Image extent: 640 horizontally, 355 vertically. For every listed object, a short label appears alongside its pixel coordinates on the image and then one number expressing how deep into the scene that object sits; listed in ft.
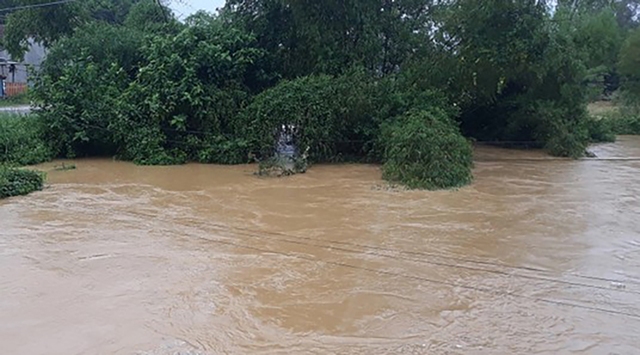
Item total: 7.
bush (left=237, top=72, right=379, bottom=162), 47.21
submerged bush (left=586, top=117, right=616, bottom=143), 67.31
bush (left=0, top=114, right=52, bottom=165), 47.26
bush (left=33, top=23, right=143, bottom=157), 49.34
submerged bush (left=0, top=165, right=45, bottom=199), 35.19
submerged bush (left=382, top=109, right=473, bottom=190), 39.06
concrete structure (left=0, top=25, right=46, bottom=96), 105.50
